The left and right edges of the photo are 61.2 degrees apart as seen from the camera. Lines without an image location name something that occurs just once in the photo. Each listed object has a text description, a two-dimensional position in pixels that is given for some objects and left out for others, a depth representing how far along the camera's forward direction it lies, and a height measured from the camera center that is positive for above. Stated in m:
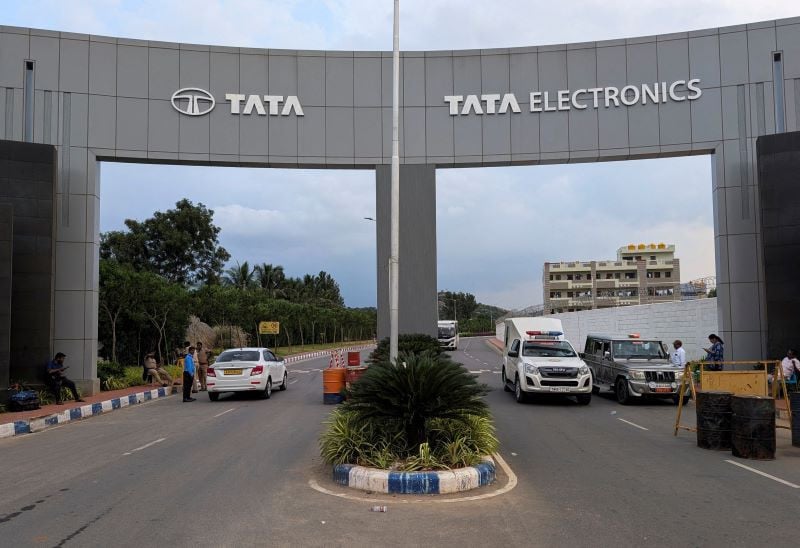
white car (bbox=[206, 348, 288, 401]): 19.28 -1.58
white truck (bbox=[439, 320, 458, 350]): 57.70 -1.46
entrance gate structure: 20.41 +6.43
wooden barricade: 12.35 -1.23
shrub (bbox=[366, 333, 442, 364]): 17.63 -0.75
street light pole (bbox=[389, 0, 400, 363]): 12.88 +1.46
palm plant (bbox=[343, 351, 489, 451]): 8.74 -1.03
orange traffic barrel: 18.14 -1.76
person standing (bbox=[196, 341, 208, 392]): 23.22 -1.45
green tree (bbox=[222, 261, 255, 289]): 67.12 +4.26
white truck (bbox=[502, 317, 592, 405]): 16.89 -1.34
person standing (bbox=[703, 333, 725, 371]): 19.05 -1.00
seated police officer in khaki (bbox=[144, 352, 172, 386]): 23.12 -1.83
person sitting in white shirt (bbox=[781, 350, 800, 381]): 16.62 -1.26
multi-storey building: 105.88 +5.41
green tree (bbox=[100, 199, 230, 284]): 52.62 +5.89
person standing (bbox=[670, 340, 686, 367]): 19.11 -1.18
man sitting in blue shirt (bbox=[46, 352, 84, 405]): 17.78 -1.39
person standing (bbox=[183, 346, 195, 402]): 19.51 -1.59
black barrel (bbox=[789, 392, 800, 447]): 10.62 -1.55
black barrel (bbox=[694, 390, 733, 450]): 10.45 -1.63
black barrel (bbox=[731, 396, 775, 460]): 9.70 -1.65
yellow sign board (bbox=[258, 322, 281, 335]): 43.23 -0.63
